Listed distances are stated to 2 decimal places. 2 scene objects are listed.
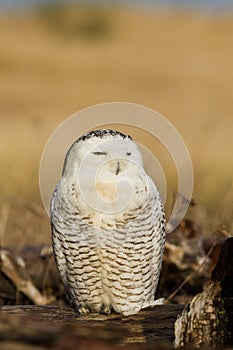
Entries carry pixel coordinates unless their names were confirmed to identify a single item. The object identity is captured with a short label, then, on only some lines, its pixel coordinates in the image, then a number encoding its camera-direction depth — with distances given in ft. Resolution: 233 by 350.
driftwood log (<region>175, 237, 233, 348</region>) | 24.04
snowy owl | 28.45
